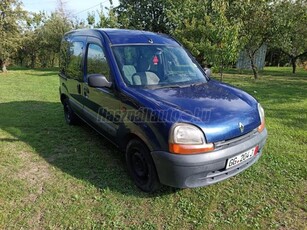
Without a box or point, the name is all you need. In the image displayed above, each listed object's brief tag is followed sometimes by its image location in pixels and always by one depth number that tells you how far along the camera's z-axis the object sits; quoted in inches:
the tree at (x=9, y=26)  657.6
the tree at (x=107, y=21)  657.6
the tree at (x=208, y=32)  391.2
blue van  98.7
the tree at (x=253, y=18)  514.6
